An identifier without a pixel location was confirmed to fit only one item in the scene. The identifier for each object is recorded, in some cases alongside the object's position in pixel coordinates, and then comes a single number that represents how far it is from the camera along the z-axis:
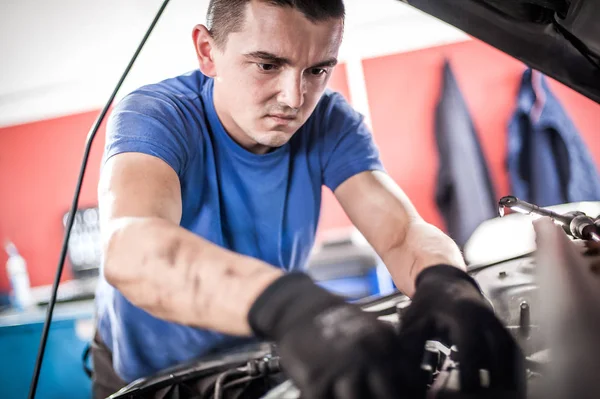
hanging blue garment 1.47
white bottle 1.33
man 0.32
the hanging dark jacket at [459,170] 1.67
